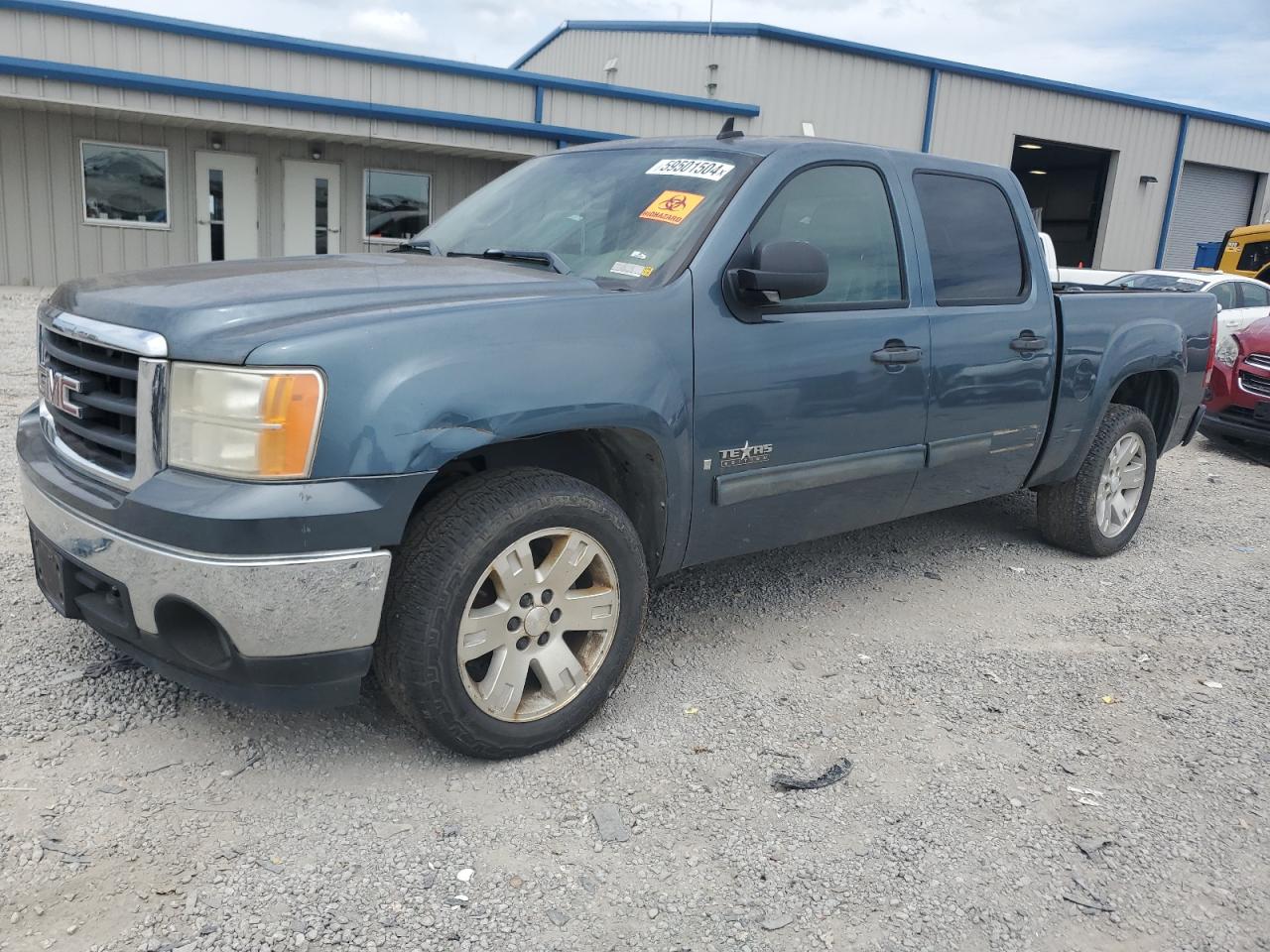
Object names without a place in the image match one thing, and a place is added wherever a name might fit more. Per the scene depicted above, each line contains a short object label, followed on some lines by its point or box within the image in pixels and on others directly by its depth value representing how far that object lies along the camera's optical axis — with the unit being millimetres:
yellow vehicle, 19453
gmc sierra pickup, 2496
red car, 8625
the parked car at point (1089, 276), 14366
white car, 12953
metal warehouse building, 14148
